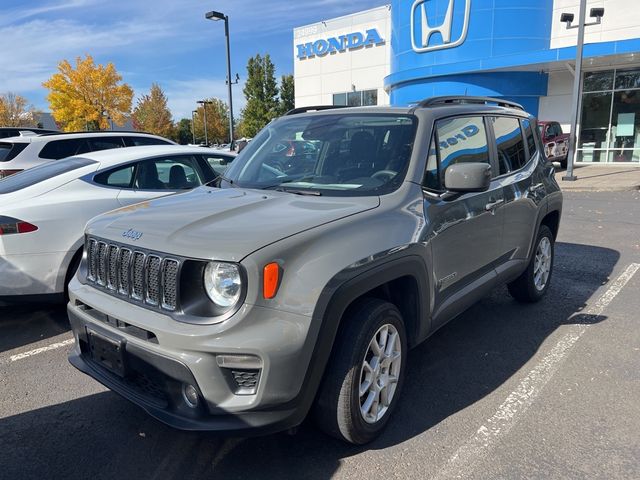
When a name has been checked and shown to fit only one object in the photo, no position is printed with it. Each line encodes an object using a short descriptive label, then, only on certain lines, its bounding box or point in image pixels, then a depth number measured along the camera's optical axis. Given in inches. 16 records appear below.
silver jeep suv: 88.9
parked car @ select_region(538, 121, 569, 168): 707.4
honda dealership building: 756.6
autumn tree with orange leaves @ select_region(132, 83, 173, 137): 2281.0
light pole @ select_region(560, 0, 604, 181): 564.7
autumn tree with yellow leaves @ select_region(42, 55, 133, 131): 1576.0
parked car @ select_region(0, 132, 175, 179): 300.8
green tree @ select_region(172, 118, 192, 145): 2568.4
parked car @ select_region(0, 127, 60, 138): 556.5
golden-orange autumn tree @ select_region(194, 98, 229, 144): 2659.9
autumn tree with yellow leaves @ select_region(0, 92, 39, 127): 2422.5
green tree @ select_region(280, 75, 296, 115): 2059.8
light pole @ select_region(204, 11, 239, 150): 681.6
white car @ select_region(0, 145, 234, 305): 160.9
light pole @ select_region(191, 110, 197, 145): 2571.6
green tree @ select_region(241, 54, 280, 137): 1951.3
